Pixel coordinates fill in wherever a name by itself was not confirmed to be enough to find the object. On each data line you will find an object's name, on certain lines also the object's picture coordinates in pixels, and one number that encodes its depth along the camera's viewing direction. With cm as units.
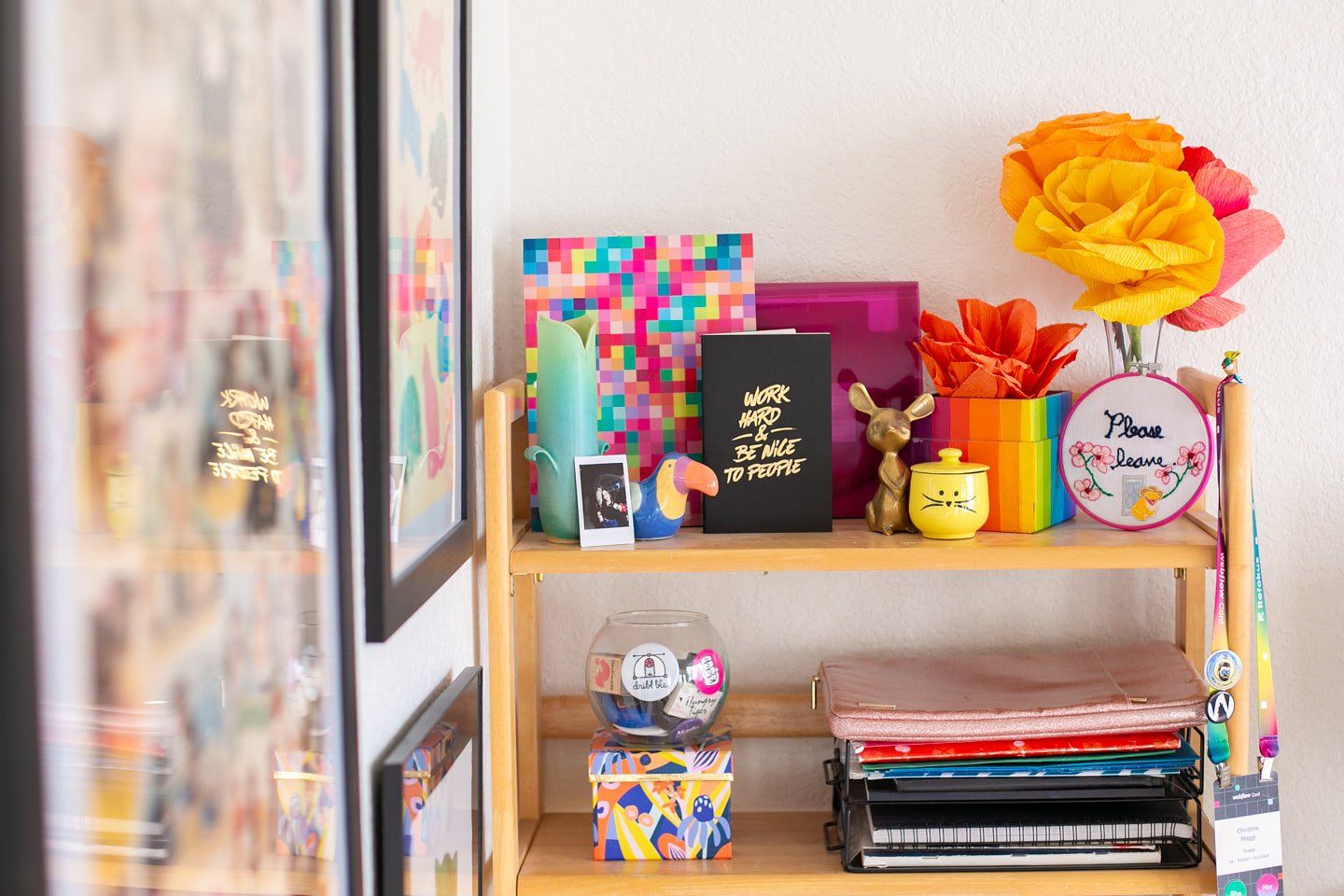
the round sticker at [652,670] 120
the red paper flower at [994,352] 120
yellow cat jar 116
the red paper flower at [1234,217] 120
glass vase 126
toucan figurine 117
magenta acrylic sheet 131
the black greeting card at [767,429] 120
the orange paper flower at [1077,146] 119
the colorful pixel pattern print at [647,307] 127
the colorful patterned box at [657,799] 121
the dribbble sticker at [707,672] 121
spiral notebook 118
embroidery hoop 118
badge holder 113
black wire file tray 118
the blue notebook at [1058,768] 118
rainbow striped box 119
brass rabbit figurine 121
